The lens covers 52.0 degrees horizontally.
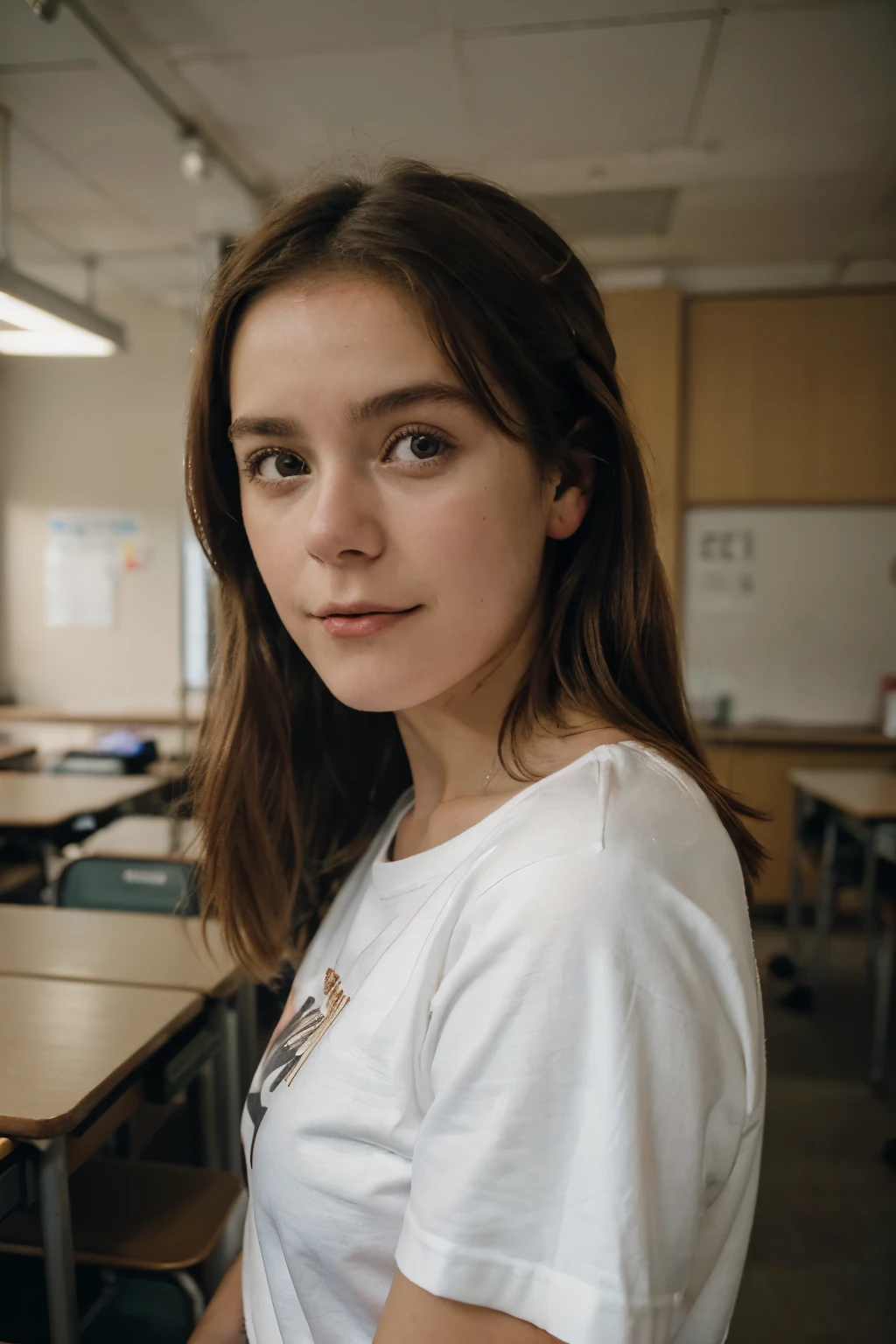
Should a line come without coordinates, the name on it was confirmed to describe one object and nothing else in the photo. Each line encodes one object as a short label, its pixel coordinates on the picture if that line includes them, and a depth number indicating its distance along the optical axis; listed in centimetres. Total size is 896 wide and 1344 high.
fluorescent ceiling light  232
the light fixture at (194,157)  318
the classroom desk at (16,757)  396
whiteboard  462
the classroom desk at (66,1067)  109
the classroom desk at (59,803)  294
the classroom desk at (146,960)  155
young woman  51
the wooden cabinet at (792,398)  440
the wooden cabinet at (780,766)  438
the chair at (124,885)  208
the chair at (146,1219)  124
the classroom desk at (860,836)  280
